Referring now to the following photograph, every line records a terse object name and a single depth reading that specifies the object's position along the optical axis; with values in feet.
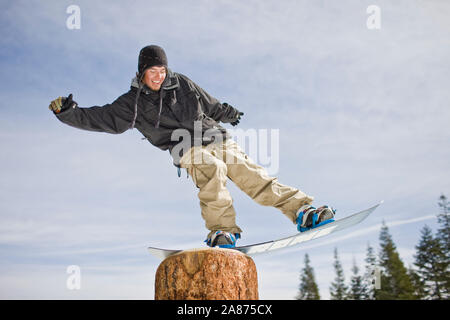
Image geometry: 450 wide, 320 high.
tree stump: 10.28
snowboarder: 14.58
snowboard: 13.08
